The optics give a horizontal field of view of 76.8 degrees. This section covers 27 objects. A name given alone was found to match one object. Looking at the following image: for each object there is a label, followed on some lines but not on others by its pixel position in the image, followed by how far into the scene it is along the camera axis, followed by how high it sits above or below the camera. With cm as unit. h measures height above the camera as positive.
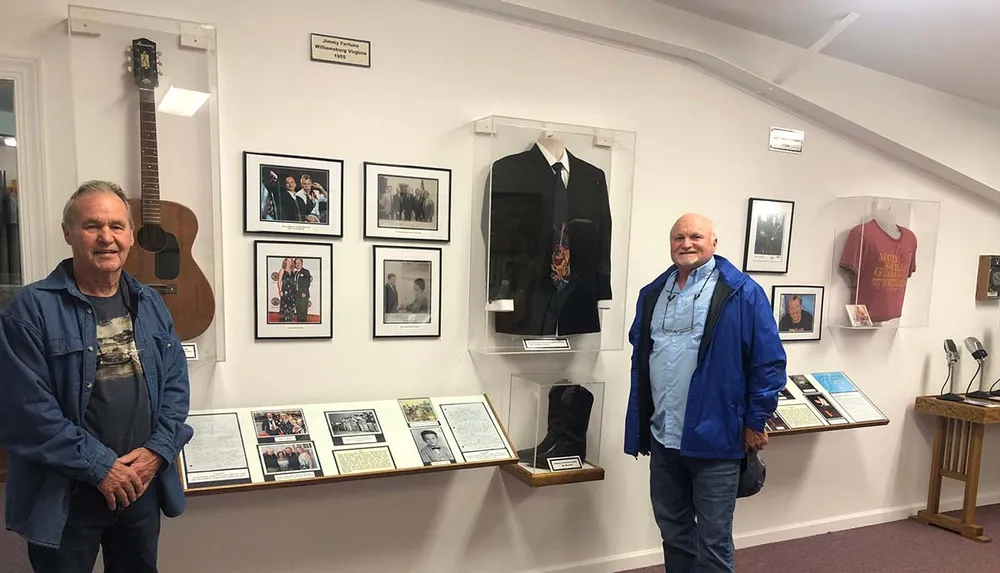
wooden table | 366 -120
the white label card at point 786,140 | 342 +59
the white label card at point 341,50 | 248 +73
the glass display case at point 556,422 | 282 -83
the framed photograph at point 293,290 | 246 -23
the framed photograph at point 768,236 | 339 +7
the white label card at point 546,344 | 285 -47
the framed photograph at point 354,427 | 245 -76
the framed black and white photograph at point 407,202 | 260 +14
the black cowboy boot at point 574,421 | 287 -82
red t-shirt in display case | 359 -8
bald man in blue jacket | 235 -55
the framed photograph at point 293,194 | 242 +15
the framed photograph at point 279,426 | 237 -74
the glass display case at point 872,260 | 360 -4
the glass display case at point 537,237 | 275 +1
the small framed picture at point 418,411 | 261 -73
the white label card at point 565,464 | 278 -99
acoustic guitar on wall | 217 -3
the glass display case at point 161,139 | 217 +31
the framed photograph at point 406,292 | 264 -24
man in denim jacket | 162 -49
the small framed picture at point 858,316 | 361 -37
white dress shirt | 280 +36
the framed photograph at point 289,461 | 226 -83
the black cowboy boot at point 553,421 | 285 -82
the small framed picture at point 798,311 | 350 -35
